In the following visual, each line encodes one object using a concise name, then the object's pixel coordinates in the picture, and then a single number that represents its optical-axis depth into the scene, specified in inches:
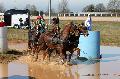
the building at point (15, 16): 1945.1
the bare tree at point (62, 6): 4001.0
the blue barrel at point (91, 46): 768.9
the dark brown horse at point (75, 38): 695.7
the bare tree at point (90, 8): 4576.5
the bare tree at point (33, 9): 3711.9
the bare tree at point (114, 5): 4227.4
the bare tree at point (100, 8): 4894.2
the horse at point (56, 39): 698.2
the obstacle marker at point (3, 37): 825.5
